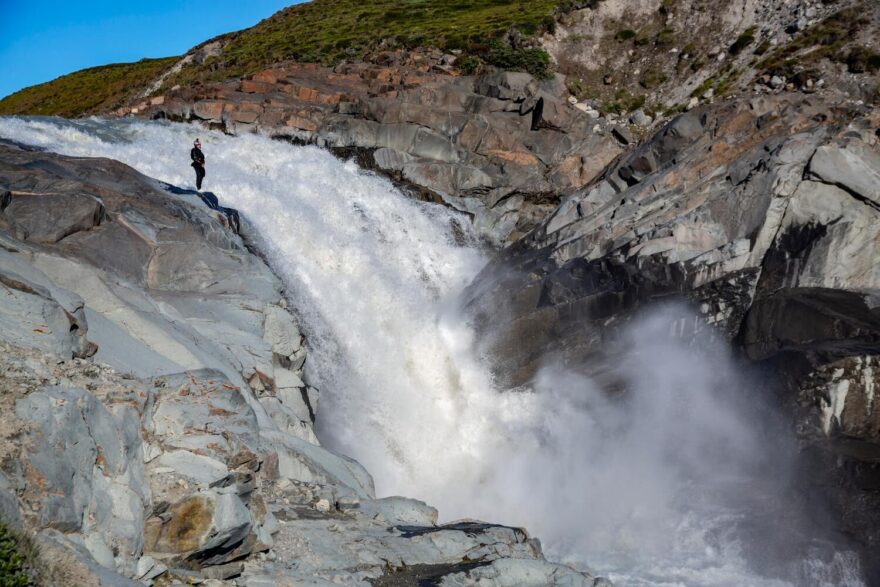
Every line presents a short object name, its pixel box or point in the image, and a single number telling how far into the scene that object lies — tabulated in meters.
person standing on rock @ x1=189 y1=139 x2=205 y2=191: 27.84
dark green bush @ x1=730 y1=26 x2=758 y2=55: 44.62
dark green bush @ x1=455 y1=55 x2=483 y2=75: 53.13
